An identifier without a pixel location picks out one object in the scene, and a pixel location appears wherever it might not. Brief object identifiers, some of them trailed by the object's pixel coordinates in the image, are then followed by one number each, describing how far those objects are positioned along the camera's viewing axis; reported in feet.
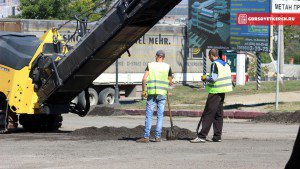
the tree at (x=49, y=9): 202.28
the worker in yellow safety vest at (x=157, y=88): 53.31
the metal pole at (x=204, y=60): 136.26
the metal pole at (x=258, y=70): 118.93
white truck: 113.91
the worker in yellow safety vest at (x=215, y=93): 53.52
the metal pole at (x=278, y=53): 83.73
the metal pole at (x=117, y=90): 111.55
